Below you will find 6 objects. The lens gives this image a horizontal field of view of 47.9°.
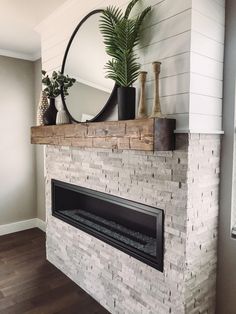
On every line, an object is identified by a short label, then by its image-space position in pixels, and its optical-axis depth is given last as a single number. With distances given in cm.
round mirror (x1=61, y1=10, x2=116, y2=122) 210
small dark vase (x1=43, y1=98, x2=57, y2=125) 259
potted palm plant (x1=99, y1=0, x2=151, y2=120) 171
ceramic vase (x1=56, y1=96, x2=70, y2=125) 245
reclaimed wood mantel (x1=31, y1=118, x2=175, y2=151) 152
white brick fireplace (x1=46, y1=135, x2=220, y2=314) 162
